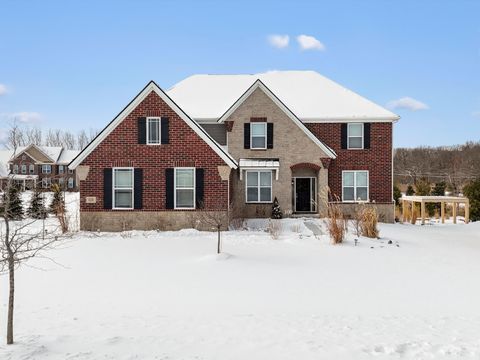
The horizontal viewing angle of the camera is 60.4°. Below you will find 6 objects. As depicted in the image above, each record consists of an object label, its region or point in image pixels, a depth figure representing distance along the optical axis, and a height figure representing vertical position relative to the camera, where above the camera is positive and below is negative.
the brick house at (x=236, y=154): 18.89 +1.87
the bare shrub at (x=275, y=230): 16.51 -1.74
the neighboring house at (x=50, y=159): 70.31 +5.43
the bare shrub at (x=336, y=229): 15.29 -1.48
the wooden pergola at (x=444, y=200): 26.23 -0.69
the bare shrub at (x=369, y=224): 17.05 -1.43
